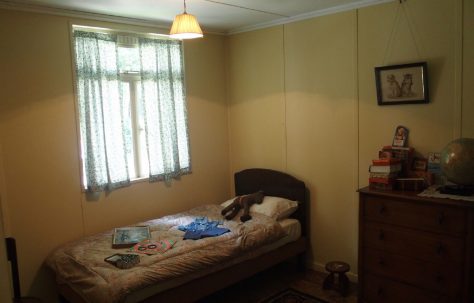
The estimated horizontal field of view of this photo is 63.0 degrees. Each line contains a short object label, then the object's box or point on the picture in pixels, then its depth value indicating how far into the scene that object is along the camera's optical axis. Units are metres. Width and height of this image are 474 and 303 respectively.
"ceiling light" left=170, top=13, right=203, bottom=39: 2.49
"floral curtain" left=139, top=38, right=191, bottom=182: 3.71
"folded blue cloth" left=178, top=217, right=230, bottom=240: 3.12
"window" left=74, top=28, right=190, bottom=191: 3.32
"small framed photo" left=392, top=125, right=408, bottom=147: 3.05
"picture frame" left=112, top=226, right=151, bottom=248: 3.00
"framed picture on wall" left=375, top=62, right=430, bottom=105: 2.90
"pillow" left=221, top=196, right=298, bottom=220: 3.54
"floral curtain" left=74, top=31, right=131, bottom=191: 3.29
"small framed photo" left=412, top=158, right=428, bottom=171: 2.94
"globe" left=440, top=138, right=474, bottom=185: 2.48
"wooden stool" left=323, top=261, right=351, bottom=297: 3.25
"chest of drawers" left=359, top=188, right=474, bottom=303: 2.47
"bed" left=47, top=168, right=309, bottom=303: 2.48
